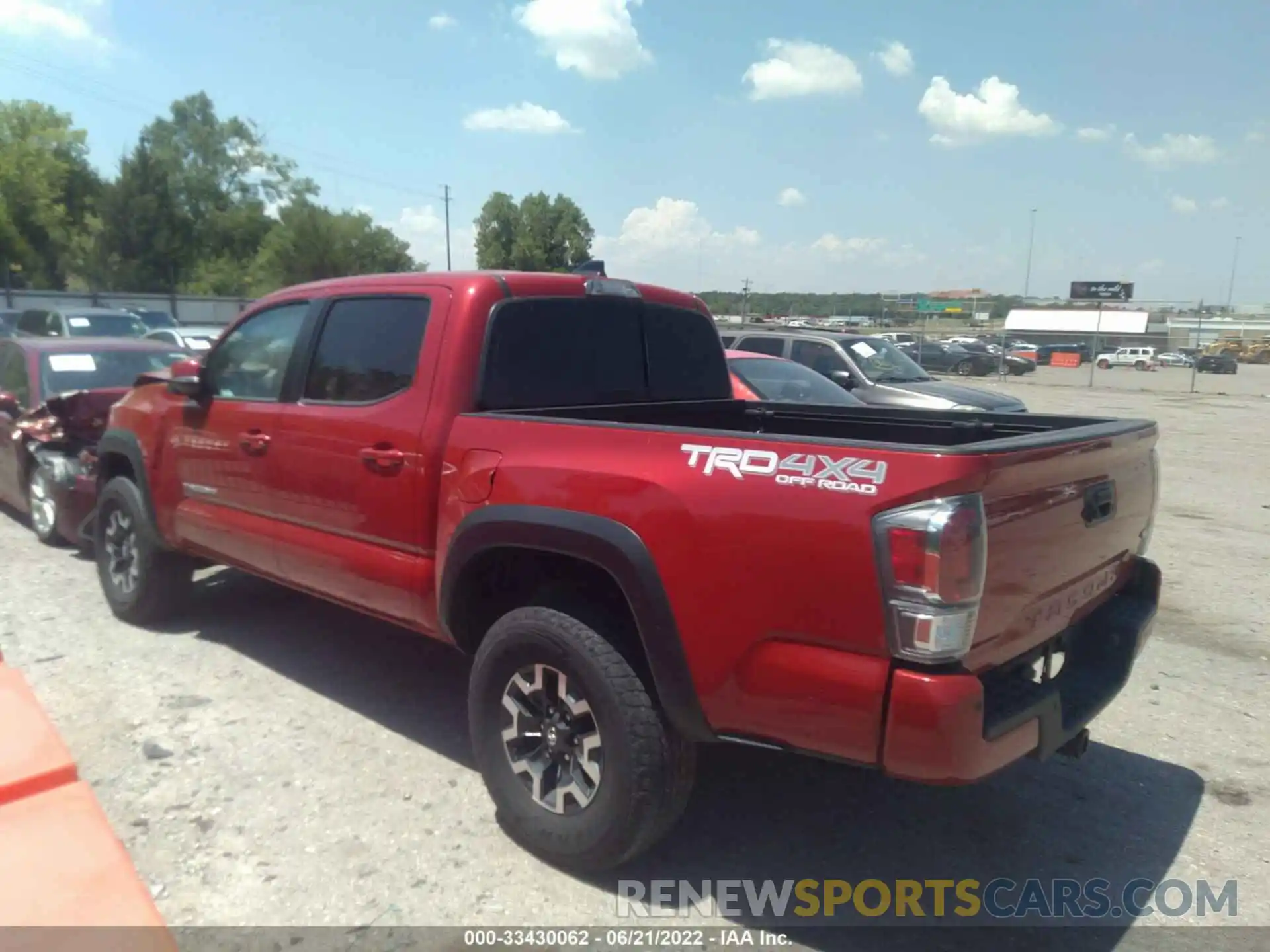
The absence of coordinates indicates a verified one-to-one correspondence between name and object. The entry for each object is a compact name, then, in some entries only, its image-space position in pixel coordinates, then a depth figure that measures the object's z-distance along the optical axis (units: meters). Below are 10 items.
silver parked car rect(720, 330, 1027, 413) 11.80
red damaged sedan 7.11
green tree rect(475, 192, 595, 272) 79.12
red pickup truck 2.54
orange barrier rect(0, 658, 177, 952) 1.78
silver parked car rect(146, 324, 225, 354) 21.39
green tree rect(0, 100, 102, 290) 55.16
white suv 49.44
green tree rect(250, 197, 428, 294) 69.44
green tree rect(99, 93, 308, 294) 59.12
